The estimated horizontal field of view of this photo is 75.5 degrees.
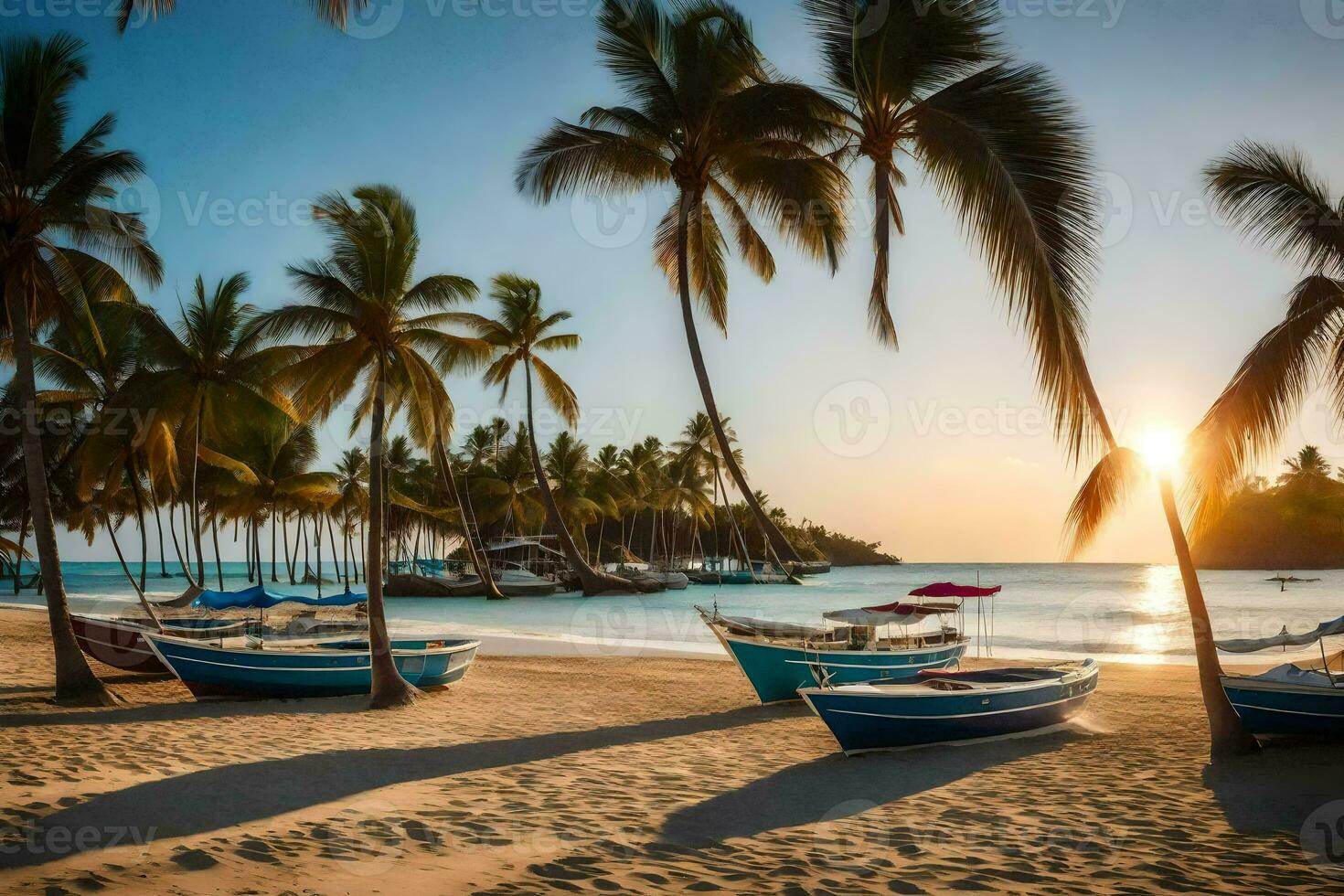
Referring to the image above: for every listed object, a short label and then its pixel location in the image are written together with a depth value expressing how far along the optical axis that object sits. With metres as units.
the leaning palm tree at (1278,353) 9.44
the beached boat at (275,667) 13.86
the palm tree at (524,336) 37.31
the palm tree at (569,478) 61.16
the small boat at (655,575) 67.73
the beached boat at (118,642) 16.42
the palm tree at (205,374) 24.84
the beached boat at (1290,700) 9.99
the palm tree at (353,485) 57.94
